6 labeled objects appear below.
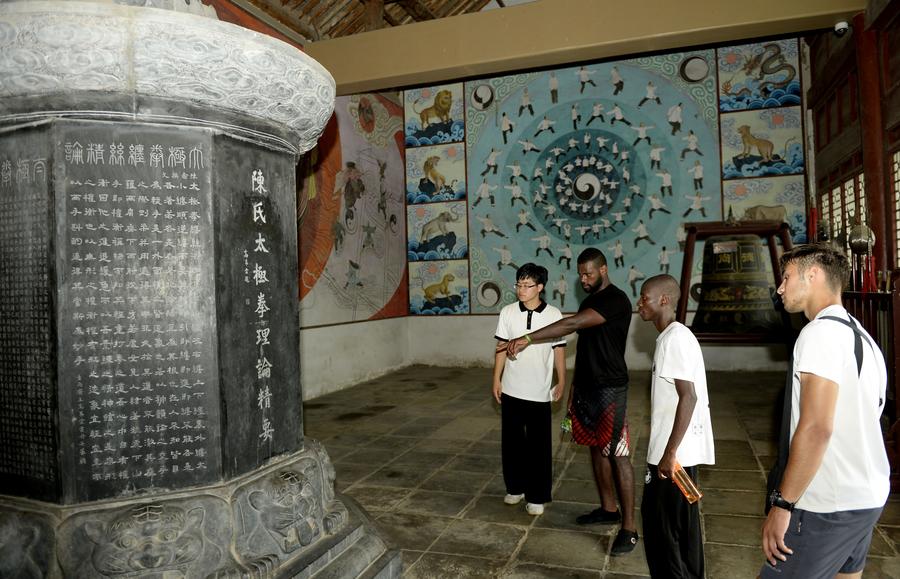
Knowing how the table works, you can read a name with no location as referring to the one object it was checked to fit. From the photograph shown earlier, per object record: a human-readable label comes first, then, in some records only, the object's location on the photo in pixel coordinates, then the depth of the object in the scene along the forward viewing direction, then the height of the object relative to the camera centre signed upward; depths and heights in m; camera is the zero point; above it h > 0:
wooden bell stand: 5.50 +0.41
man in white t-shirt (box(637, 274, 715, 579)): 2.13 -0.60
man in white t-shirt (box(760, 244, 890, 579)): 1.52 -0.46
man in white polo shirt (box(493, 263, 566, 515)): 3.38 -0.58
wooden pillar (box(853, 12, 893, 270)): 5.29 +1.25
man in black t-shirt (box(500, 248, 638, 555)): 2.99 -0.47
